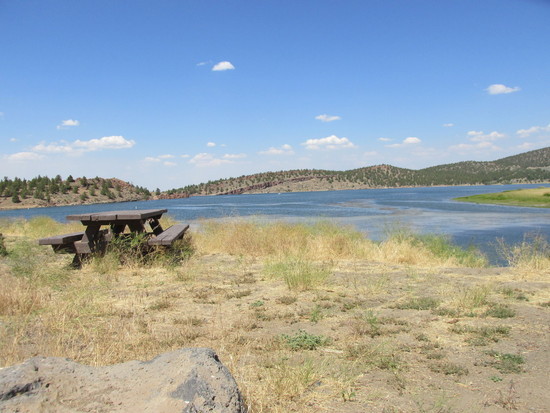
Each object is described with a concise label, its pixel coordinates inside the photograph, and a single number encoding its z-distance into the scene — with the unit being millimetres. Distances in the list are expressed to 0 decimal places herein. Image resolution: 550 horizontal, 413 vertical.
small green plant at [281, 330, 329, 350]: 4035
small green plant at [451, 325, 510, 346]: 4203
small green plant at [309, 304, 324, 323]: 4961
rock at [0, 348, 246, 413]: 2113
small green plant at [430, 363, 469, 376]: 3435
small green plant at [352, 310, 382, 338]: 4410
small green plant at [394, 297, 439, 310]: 5457
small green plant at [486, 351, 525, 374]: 3482
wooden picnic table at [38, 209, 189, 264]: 8414
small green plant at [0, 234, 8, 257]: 9945
